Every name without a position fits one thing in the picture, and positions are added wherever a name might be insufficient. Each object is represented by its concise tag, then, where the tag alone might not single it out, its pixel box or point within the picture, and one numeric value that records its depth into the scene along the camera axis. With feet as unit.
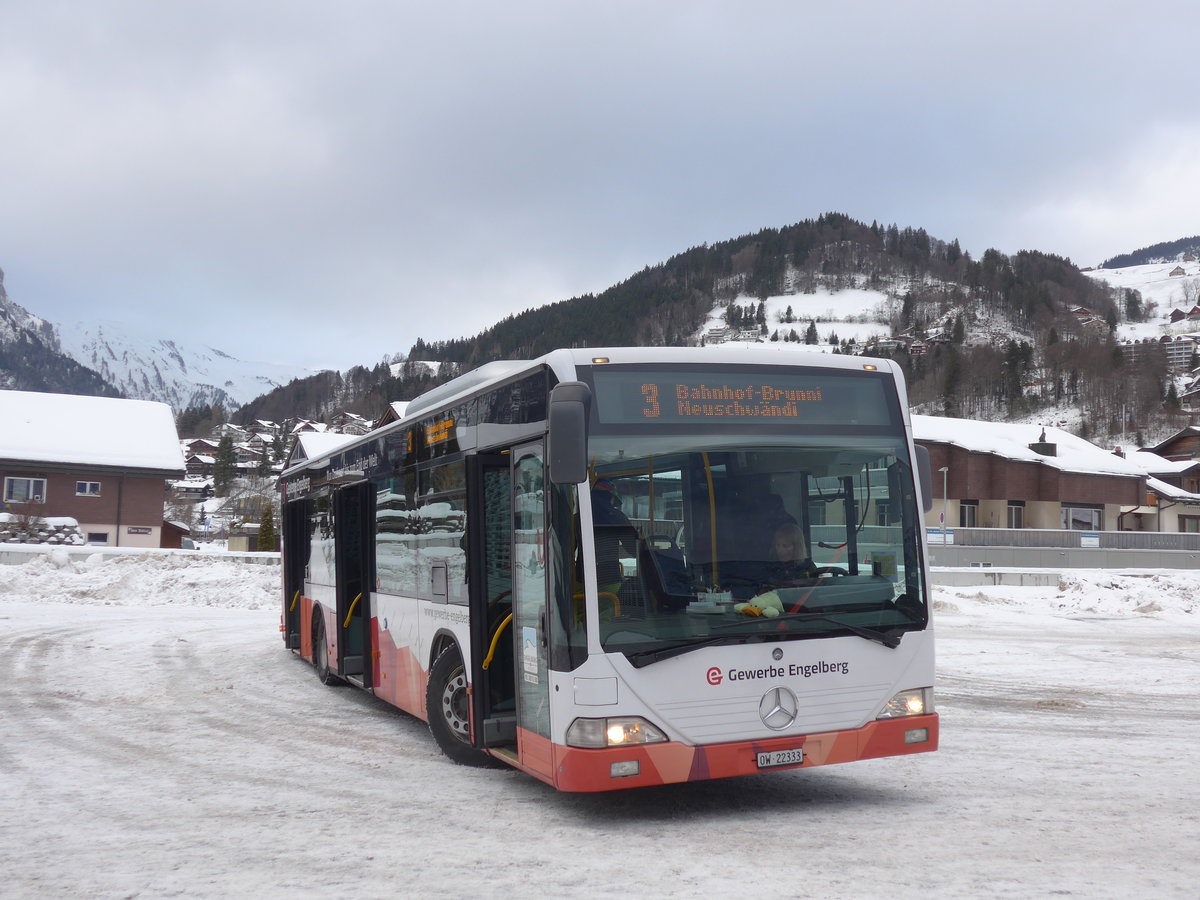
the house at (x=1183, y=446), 302.86
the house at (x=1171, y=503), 258.57
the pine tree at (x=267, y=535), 169.89
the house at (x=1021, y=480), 230.89
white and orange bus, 21.25
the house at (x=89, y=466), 168.35
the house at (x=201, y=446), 583.99
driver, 22.40
